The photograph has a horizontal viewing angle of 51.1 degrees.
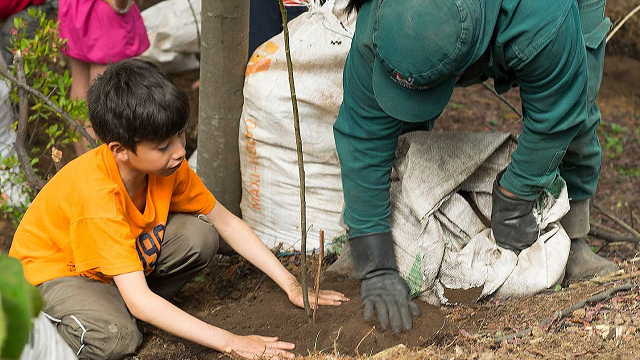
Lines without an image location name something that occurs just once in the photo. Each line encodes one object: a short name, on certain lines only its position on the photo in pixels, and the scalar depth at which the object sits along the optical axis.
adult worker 1.79
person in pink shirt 3.26
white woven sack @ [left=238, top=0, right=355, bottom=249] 2.63
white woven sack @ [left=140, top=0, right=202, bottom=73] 3.93
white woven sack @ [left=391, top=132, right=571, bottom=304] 2.33
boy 1.96
